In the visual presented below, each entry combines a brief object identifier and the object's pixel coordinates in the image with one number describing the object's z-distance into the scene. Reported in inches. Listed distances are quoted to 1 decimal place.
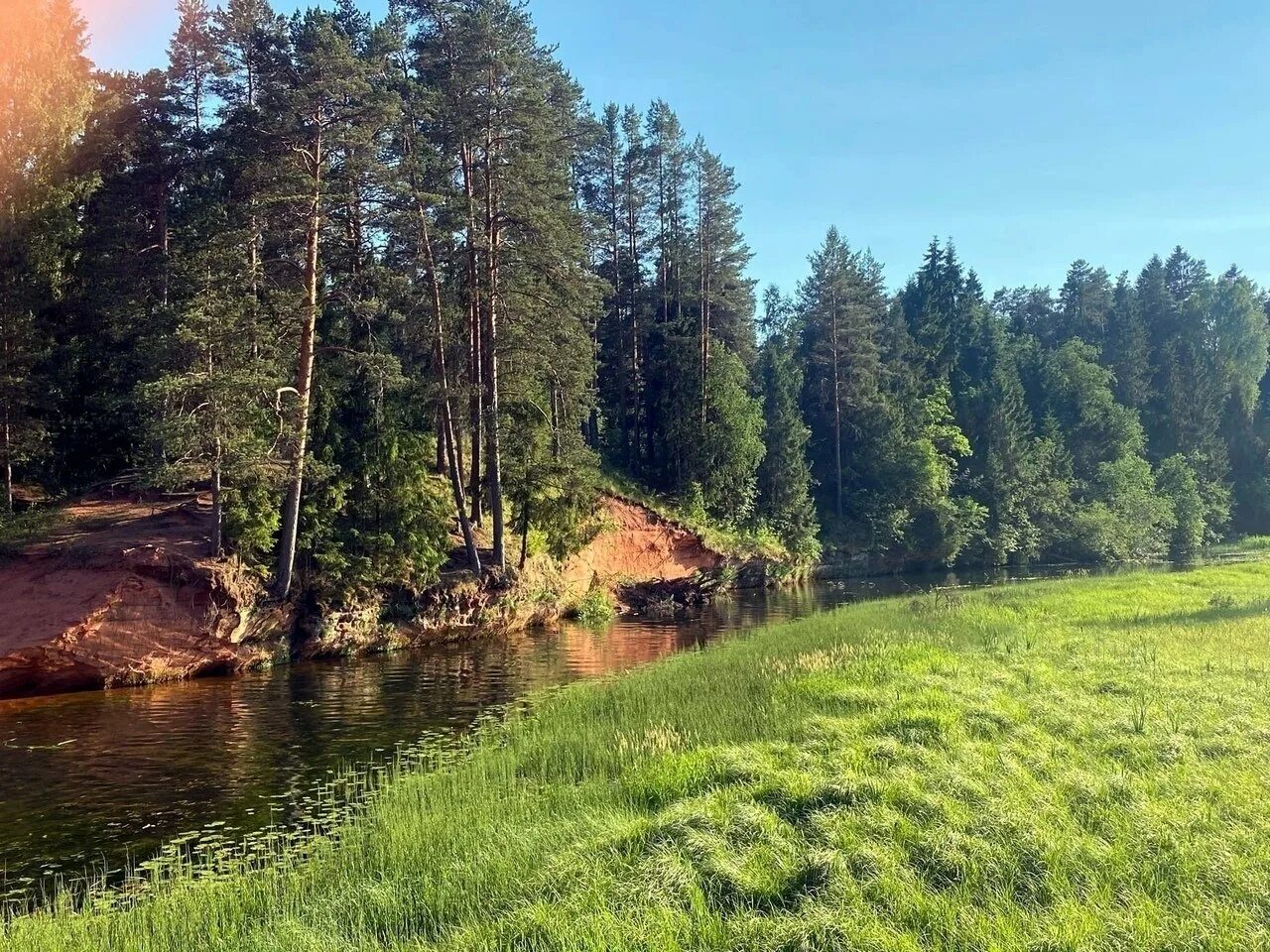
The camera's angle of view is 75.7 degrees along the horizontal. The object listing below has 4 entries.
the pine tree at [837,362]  2519.7
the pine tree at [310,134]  991.0
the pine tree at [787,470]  2117.4
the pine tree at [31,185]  1000.2
